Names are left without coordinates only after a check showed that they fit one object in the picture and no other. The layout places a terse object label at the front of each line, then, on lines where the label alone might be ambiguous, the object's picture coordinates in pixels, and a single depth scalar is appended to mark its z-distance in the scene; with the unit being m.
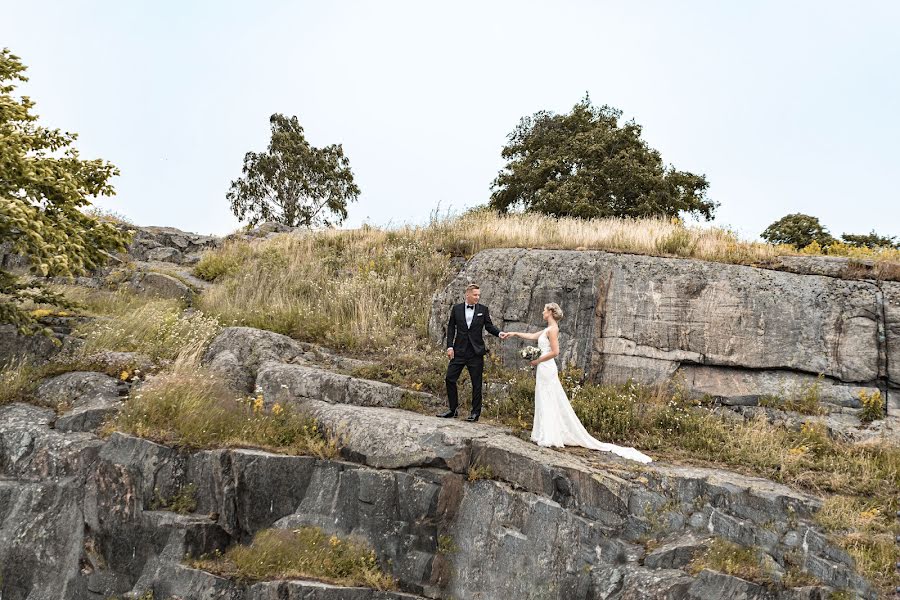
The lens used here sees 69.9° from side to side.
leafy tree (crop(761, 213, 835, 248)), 25.86
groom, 10.68
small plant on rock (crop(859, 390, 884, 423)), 10.98
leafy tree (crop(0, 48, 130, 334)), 9.38
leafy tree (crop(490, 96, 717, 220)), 25.55
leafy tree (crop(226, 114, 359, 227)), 36.28
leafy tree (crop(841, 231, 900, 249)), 25.97
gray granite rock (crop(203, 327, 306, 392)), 12.03
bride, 9.80
